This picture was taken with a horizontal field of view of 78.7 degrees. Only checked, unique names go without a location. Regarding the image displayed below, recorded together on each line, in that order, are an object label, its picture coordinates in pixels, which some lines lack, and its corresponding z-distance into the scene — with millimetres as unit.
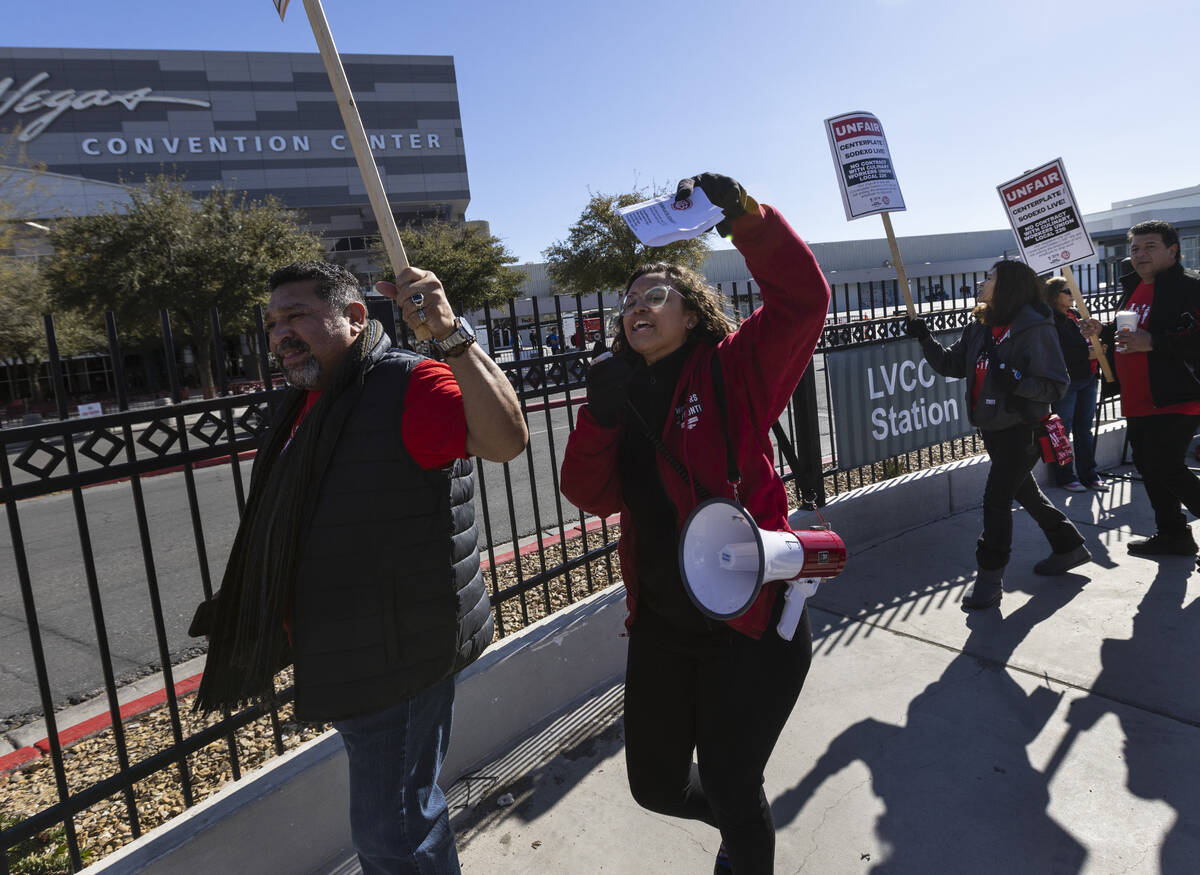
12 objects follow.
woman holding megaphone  1907
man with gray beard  1779
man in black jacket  4199
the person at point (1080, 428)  6273
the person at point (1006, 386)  3832
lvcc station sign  5469
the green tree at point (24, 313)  17828
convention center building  51125
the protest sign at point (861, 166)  4777
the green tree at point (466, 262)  33844
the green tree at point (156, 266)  20766
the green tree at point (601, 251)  33312
